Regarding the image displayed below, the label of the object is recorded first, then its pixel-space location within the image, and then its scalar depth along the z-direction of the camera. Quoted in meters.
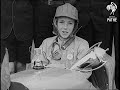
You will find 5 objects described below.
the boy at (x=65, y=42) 2.93
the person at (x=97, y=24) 3.21
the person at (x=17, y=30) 3.07
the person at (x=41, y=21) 3.35
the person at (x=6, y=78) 2.22
